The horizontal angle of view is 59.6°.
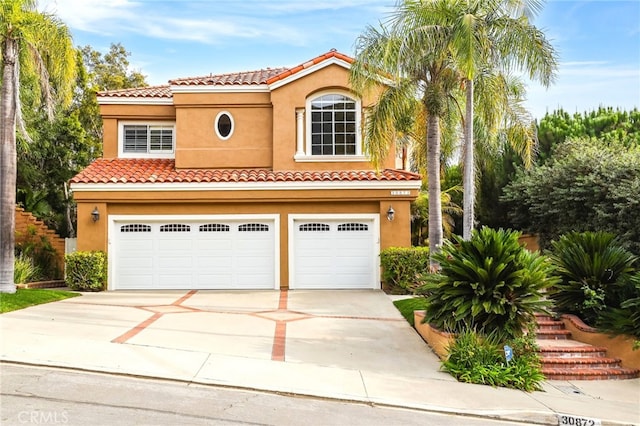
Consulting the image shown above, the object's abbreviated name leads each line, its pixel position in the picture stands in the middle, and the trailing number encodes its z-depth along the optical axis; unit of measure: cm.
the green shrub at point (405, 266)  1602
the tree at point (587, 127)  2348
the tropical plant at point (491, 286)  938
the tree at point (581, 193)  1653
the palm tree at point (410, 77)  1298
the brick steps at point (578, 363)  941
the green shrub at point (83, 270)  1625
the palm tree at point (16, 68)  1445
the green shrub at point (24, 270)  1636
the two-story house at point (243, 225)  1708
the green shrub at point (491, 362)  855
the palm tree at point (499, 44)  1242
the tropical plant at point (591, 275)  1095
